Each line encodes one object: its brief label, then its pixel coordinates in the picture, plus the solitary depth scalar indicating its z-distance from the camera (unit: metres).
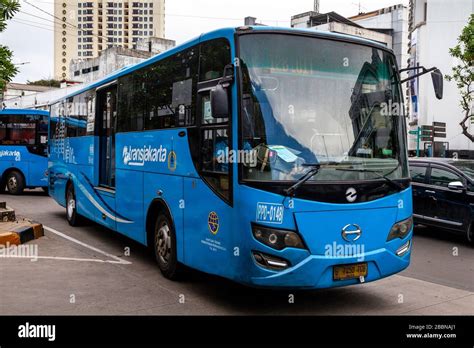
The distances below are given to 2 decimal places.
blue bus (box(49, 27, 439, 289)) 5.36
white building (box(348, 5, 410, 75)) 66.12
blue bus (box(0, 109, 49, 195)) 19.36
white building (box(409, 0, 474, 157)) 38.99
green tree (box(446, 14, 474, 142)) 17.31
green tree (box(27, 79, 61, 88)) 91.44
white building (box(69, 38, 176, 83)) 56.38
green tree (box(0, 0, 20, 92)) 10.78
